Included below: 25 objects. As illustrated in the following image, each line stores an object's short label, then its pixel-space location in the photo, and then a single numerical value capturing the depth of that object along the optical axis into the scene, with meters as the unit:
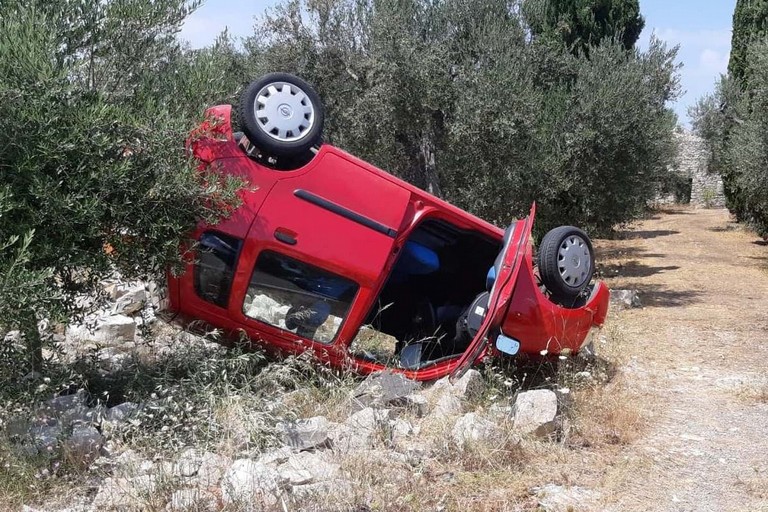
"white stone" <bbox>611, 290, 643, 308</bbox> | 11.67
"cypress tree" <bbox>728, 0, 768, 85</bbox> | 22.98
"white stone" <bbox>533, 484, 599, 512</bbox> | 4.21
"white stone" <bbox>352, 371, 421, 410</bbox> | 5.40
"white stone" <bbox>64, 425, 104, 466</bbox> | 4.38
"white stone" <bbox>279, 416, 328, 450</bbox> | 4.72
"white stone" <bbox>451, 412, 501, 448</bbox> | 4.80
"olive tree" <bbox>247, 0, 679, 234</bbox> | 11.47
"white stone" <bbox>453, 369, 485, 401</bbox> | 5.67
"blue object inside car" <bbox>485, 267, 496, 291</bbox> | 6.33
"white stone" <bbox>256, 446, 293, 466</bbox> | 4.41
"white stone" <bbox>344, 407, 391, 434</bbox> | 4.89
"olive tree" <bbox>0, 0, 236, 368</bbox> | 4.48
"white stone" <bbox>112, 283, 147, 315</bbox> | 9.18
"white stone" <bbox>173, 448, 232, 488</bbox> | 4.12
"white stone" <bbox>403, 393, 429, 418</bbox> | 5.54
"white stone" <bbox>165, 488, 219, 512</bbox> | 3.79
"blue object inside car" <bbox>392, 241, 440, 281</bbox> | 7.37
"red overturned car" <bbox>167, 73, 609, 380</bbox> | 5.58
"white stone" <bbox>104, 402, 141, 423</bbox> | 4.84
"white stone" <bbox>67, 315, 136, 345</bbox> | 8.09
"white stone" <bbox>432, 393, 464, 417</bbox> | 5.41
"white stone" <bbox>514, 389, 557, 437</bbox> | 5.15
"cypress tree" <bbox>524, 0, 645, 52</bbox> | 19.64
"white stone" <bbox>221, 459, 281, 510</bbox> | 3.85
